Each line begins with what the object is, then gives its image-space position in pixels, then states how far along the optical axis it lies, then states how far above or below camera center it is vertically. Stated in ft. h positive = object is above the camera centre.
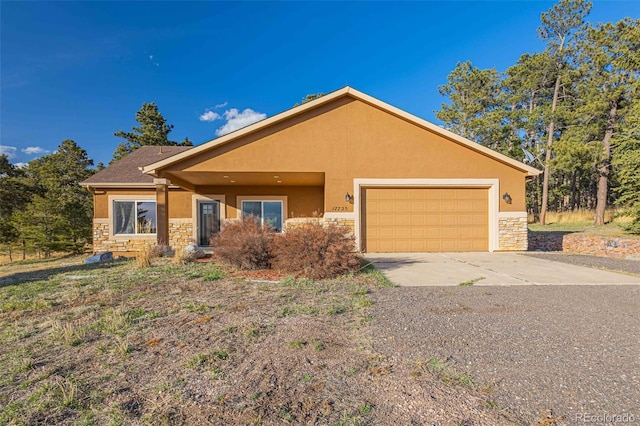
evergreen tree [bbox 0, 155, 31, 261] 68.90 +4.19
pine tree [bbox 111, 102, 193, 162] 94.53 +24.19
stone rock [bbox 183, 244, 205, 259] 30.42 -4.37
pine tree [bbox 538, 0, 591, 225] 73.61 +43.90
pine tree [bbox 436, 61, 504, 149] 89.53 +32.71
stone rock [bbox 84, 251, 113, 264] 33.04 -5.17
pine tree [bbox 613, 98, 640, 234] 34.55 +4.89
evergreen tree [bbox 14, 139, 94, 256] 50.01 -2.27
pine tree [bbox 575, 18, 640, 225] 63.98 +26.18
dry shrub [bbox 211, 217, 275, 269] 25.34 -3.06
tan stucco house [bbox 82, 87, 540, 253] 34.01 +4.31
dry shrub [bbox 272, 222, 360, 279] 22.04 -3.02
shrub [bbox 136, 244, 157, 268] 27.37 -4.35
